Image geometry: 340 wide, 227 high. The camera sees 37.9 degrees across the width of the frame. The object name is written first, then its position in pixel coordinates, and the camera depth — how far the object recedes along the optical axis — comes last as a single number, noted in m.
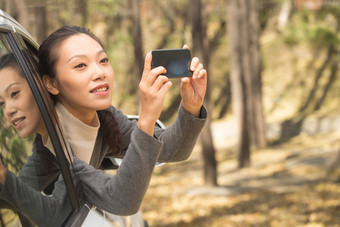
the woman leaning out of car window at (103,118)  1.64
